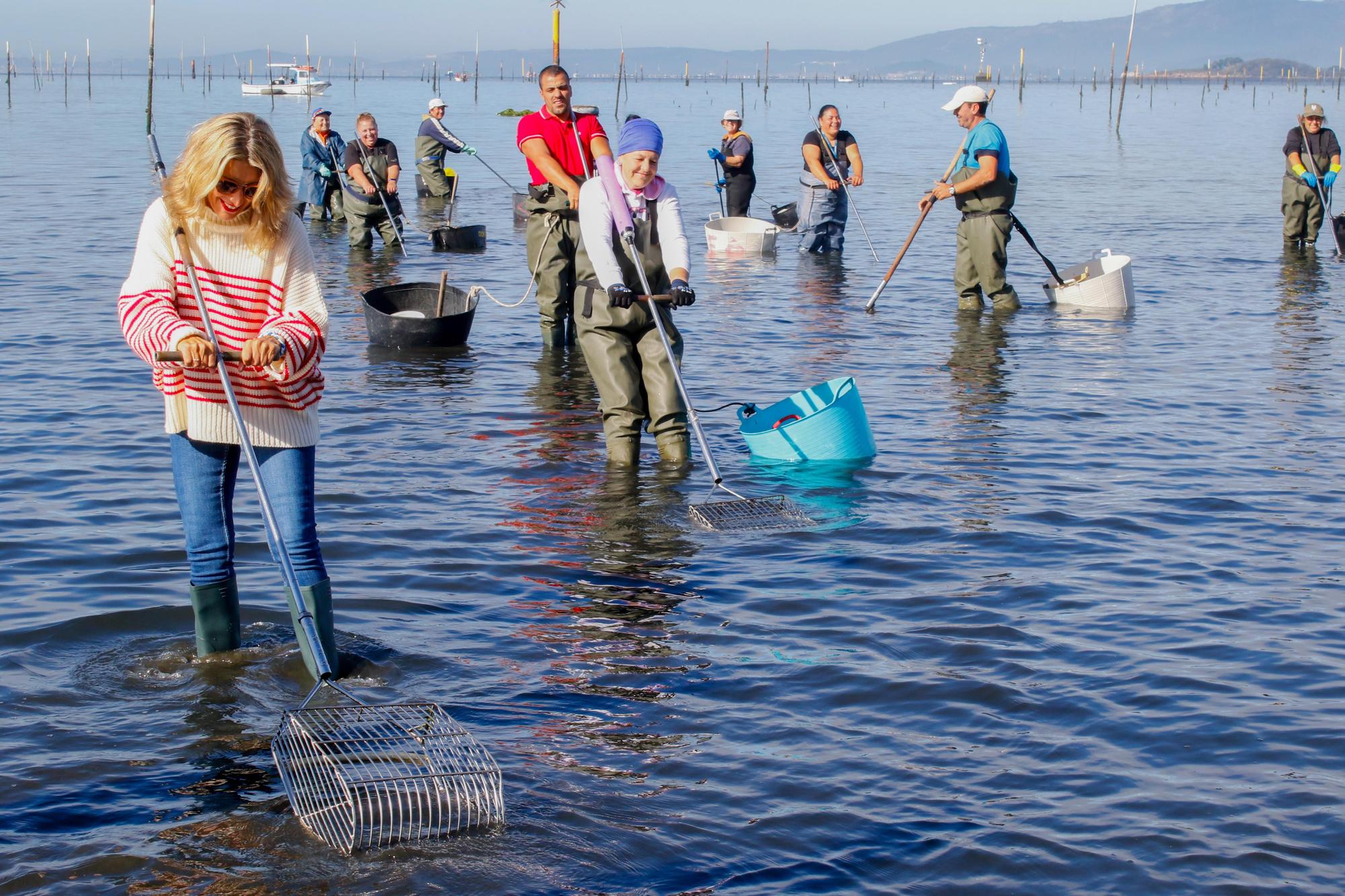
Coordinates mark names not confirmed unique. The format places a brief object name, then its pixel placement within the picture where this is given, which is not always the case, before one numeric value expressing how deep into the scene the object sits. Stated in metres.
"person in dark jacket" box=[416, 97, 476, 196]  22.64
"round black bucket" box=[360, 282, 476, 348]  11.81
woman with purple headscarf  7.60
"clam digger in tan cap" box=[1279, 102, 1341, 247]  18.36
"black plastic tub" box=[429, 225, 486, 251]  18.83
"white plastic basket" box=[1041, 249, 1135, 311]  14.27
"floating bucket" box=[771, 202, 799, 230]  21.33
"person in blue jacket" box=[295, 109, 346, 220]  19.72
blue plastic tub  8.50
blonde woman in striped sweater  4.35
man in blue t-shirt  13.06
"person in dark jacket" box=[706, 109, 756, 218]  19.81
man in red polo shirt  10.48
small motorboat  118.25
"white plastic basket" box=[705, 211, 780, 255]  18.83
